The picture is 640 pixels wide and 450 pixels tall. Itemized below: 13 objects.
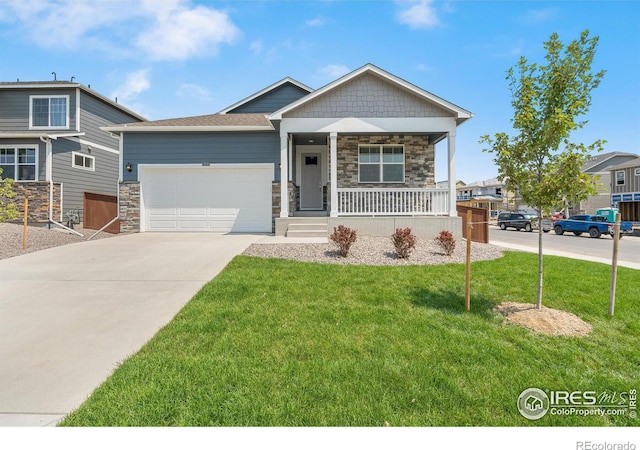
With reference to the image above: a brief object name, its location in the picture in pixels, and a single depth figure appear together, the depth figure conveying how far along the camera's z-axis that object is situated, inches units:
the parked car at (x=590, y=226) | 685.3
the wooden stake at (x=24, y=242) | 335.3
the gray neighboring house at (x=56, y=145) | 527.8
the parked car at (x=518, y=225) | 825.2
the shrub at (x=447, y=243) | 305.4
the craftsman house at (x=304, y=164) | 419.2
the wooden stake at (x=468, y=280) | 166.2
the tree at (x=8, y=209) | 315.3
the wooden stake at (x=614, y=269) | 160.9
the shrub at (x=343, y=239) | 286.8
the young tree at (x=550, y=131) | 147.9
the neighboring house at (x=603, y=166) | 1352.1
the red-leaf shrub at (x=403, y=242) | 288.0
